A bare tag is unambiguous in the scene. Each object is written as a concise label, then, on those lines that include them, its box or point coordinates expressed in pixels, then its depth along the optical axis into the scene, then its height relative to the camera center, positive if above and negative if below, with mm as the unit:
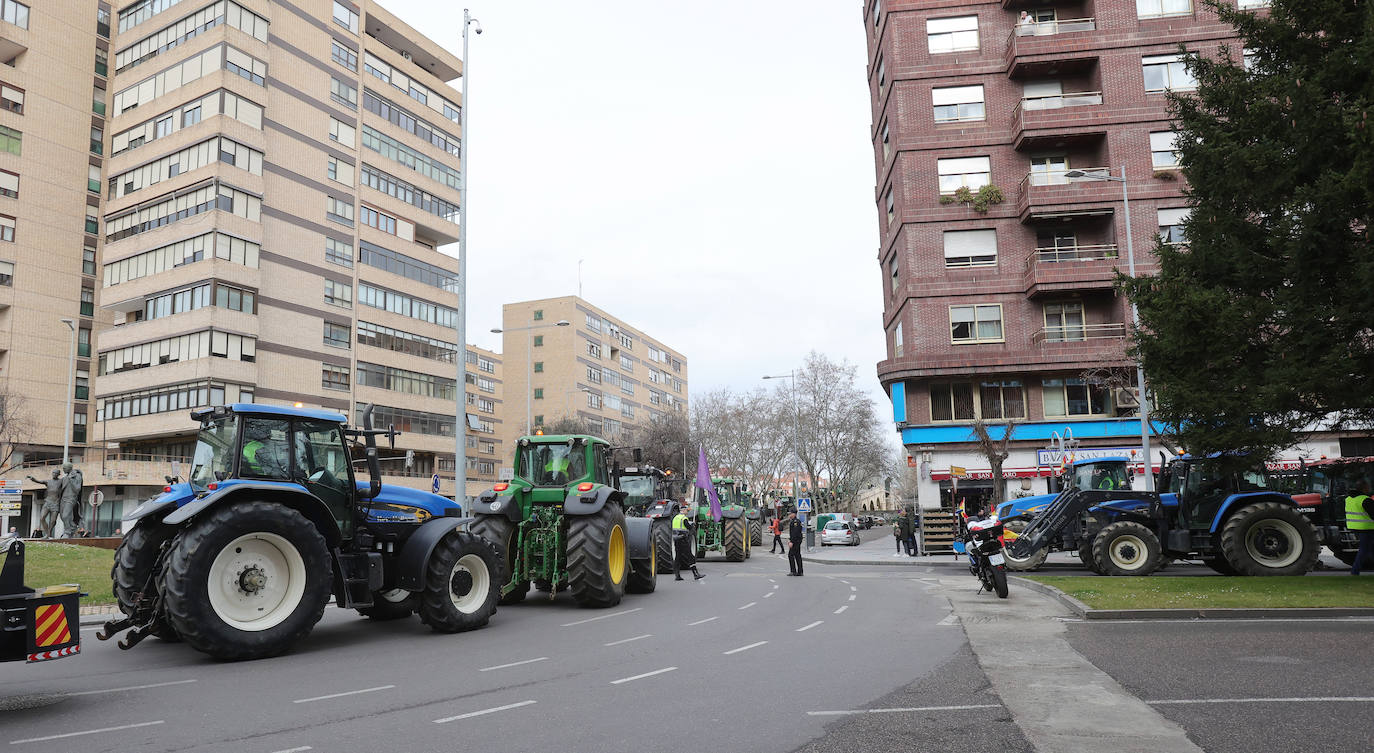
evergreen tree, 14184 +3719
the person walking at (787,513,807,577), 21703 -1464
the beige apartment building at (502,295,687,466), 93188 +12660
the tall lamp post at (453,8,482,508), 22938 +4042
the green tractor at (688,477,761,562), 28328 -1402
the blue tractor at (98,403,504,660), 9219 -566
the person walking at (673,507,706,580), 22703 -1377
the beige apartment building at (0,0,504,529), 46125 +14670
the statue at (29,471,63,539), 24406 -52
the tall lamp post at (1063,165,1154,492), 27094 +1673
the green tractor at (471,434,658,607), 13922 -495
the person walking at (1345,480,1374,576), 16359 -894
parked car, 45062 -2497
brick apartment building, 36375 +10440
